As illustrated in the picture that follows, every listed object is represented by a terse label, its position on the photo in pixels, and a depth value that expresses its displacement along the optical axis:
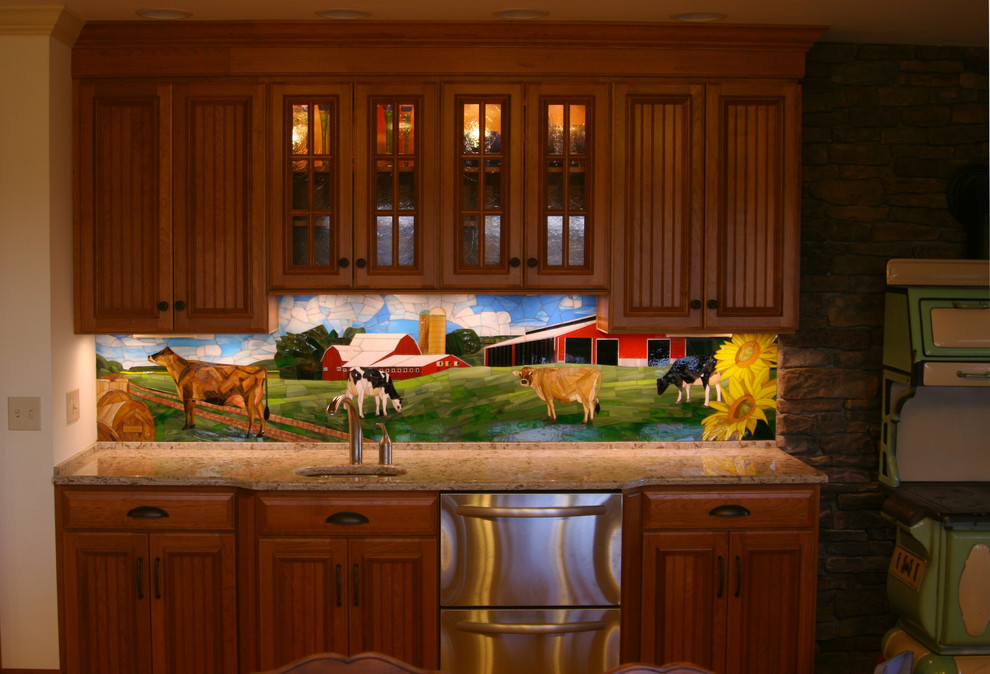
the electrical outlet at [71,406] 3.25
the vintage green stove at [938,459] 2.92
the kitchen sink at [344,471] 3.14
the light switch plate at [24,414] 3.12
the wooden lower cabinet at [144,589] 3.00
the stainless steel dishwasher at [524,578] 2.99
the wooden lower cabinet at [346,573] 2.98
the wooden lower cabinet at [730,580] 3.04
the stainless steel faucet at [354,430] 3.25
